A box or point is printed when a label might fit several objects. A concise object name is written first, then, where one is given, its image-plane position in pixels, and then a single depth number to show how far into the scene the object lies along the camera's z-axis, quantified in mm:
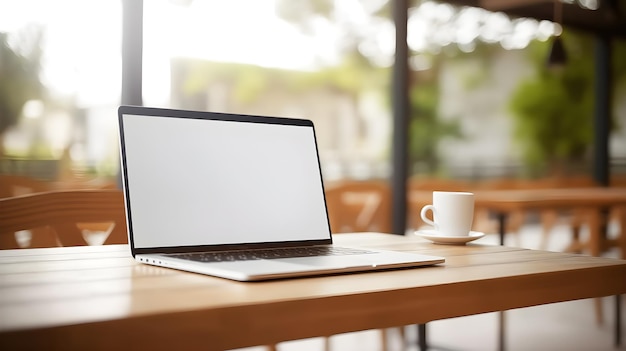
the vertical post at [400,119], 3305
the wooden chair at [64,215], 1425
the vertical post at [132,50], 2287
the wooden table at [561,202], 2746
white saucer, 1283
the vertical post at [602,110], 4848
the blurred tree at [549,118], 8617
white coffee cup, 1299
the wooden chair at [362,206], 3098
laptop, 959
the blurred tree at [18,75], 3174
